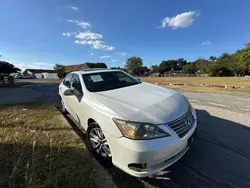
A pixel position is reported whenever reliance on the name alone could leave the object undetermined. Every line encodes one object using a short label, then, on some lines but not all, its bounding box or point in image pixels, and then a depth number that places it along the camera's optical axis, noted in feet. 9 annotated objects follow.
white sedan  6.63
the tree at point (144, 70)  354.54
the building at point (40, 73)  242.17
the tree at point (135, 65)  350.43
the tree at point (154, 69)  364.69
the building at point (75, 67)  220.64
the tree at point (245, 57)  72.52
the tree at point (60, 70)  185.63
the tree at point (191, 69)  298.35
